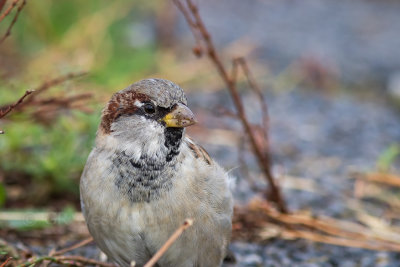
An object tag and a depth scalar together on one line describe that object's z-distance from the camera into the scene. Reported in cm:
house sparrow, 471
